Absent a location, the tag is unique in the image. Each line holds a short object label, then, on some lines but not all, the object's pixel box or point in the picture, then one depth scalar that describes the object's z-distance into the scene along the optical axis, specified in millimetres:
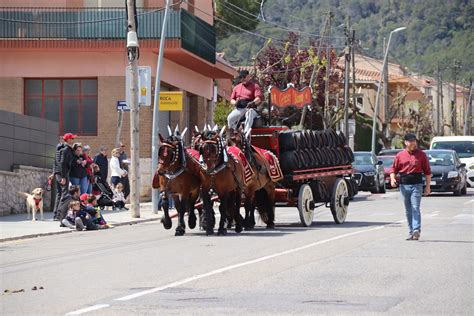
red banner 34406
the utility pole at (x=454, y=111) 122450
